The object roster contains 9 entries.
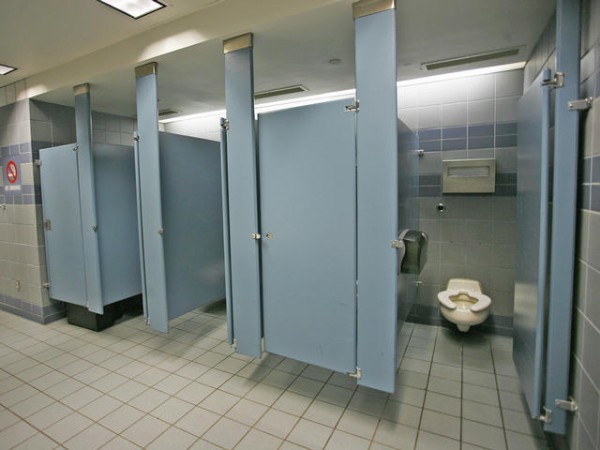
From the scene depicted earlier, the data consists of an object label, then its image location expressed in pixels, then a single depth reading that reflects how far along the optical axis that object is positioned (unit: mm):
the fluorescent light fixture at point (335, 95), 2945
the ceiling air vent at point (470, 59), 2551
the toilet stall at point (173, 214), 2703
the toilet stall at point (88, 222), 3258
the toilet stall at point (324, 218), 1820
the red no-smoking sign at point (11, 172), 3775
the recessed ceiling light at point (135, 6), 2166
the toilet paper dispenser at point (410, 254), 2214
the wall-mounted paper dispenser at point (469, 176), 2992
